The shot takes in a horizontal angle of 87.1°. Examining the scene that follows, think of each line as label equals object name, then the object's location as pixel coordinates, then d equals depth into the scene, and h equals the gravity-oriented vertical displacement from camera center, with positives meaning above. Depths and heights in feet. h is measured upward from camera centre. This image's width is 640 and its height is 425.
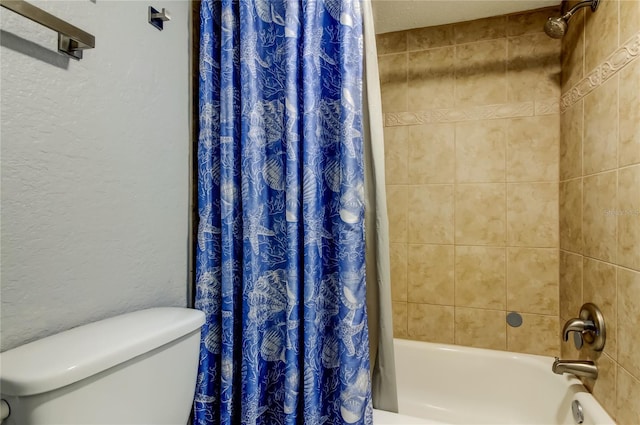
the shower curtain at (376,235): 3.45 -0.24
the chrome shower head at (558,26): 4.53 +2.55
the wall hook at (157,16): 3.33 +1.98
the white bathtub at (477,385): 5.03 -2.84
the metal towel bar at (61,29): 2.06 +1.30
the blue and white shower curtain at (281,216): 3.32 -0.03
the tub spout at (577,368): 4.13 -1.99
